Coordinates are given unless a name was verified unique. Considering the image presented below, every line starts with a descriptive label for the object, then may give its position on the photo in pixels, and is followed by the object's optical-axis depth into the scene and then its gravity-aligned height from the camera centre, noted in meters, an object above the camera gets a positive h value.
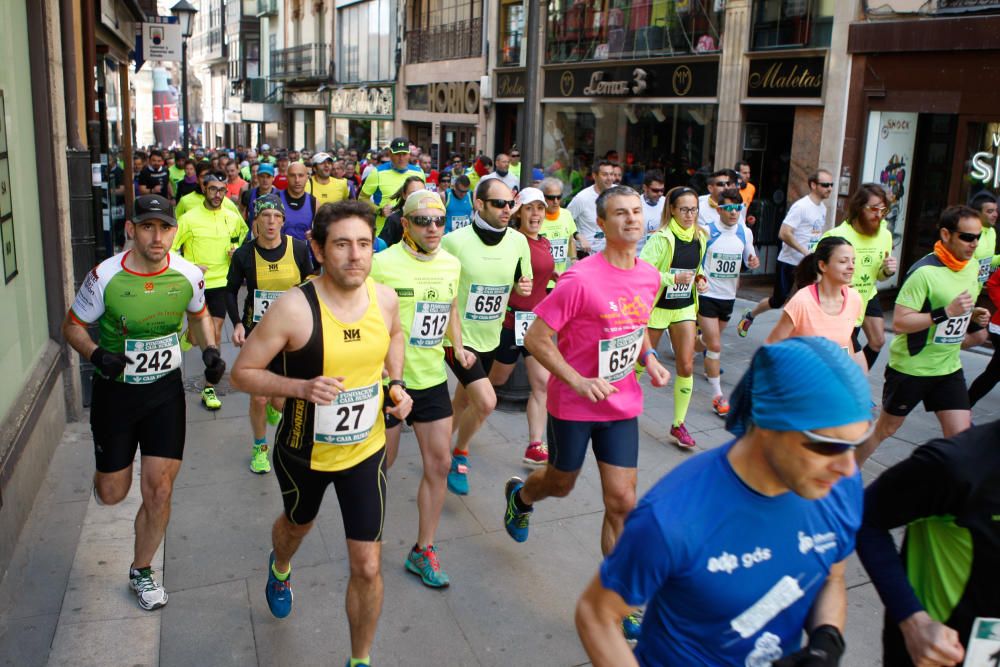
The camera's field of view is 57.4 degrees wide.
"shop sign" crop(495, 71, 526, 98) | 24.46 +1.64
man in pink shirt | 4.38 -0.97
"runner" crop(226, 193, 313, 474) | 6.41 -0.90
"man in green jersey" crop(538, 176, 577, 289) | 8.46 -0.72
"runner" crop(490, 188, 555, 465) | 6.49 -1.27
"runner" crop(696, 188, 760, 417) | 8.23 -1.09
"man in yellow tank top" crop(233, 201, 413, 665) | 3.60 -0.95
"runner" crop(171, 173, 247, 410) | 8.19 -0.90
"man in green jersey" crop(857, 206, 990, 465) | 5.51 -1.01
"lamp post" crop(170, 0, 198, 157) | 20.39 +2.68
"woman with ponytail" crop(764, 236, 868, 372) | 5.14 -0.83
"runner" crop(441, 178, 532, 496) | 5.69 -0.80
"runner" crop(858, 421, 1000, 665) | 2.30 -1.01
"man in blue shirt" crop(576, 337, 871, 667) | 2.00 -0.87
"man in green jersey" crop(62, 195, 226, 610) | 4.41 -1.14
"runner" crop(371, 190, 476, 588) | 4.75 -1.03
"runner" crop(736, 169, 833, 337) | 9.92 -0.77
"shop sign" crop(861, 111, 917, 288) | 12.60 +0.00
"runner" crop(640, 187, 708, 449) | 7.05 -0.97
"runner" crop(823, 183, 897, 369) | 6.94 -0.62
